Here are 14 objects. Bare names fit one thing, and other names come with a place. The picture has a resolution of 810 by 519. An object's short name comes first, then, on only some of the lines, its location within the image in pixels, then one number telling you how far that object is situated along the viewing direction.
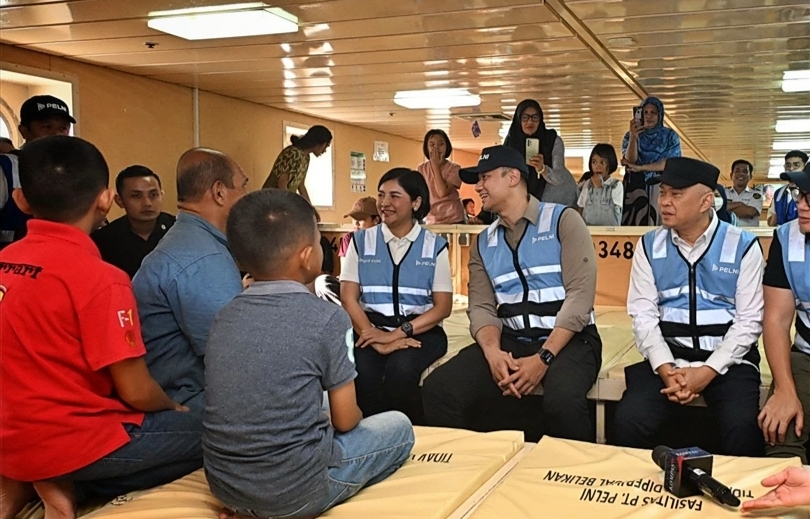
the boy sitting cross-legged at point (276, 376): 1.53
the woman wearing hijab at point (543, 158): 4.80
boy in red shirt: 1.56
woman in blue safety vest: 2.95
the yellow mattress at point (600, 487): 1.64
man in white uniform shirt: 6.80
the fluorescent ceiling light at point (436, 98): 7.01
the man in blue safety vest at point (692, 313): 2.31
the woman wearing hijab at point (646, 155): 5.44
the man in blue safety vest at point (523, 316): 2.55
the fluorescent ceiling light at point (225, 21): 4.18
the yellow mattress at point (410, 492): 1.66
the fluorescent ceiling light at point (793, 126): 8.62
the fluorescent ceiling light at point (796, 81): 5.82
